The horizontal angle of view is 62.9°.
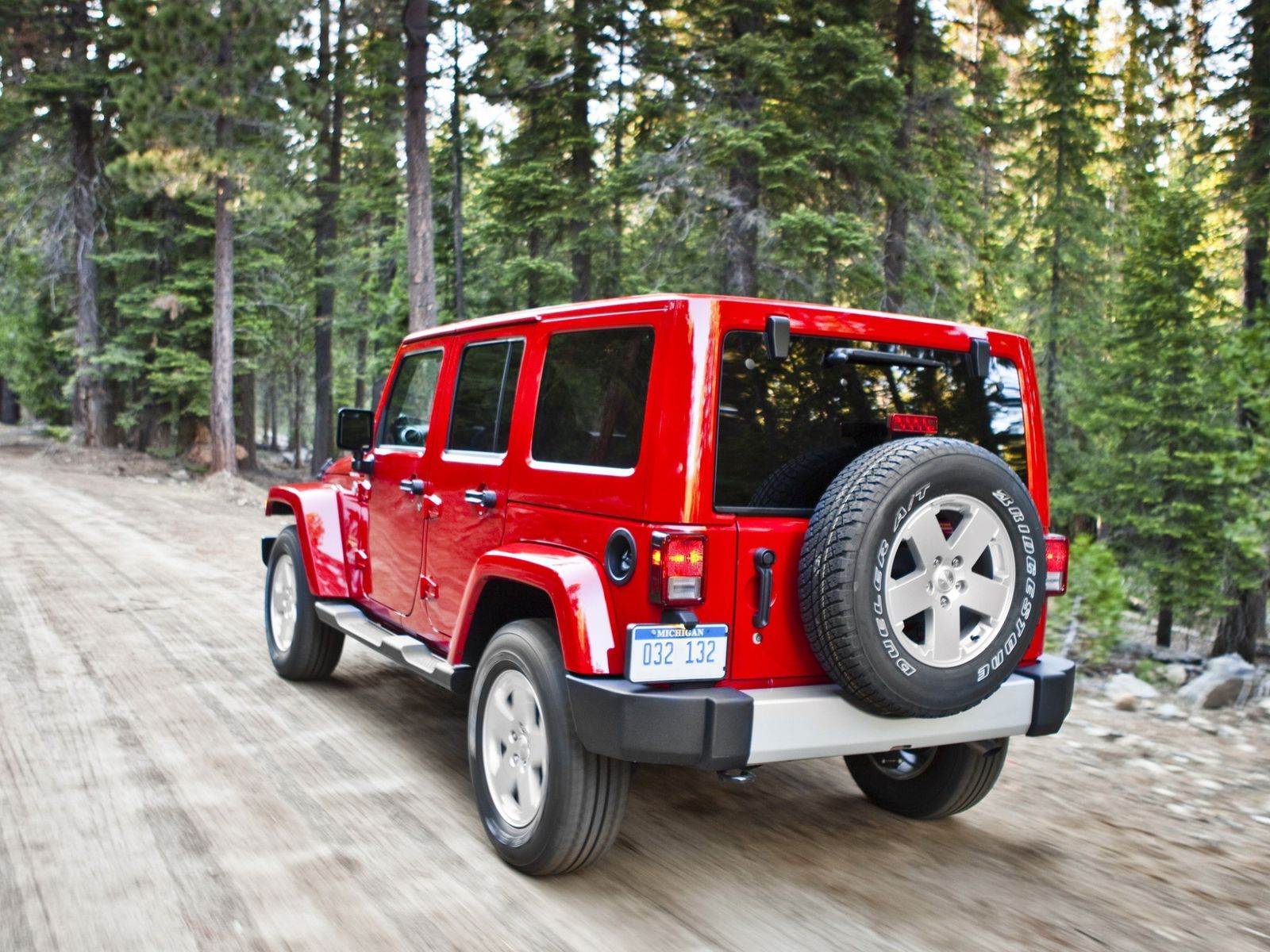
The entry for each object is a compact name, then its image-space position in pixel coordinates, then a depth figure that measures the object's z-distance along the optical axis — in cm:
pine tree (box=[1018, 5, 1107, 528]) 2044
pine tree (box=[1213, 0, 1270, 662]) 1552
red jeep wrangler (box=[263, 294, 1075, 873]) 321
